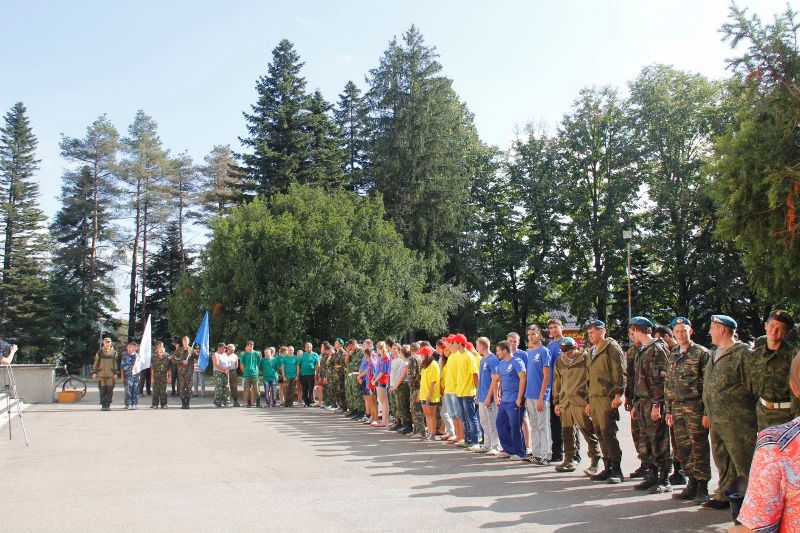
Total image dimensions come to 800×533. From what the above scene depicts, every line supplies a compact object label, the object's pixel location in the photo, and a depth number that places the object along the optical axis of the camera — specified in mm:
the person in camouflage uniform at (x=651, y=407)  8516
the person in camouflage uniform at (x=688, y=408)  7723
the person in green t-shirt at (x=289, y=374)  22625
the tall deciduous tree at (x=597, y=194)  46562
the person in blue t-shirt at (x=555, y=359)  10852
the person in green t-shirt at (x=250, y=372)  22562
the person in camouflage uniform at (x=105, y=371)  20594
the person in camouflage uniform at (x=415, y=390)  14430
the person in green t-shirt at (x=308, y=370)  22906
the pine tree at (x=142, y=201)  61125
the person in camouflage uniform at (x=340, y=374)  20438
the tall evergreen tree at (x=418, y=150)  46250
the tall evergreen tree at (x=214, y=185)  63812
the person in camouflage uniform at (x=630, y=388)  9047
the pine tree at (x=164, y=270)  62031
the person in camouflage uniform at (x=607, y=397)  9102
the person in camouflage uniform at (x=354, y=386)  18522
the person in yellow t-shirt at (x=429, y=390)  13695
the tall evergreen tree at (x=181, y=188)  63156
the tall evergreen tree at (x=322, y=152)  46500
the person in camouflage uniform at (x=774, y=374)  6496
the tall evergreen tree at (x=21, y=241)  56781
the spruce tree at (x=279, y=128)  45969
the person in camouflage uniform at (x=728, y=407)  6891
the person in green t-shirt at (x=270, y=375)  22938
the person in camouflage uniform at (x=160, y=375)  21703
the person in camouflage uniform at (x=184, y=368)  21781
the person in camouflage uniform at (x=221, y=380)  21984
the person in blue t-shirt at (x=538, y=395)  10758
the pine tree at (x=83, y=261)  58469
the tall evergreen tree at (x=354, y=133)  50188
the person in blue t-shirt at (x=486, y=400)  11984
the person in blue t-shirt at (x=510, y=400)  11273
